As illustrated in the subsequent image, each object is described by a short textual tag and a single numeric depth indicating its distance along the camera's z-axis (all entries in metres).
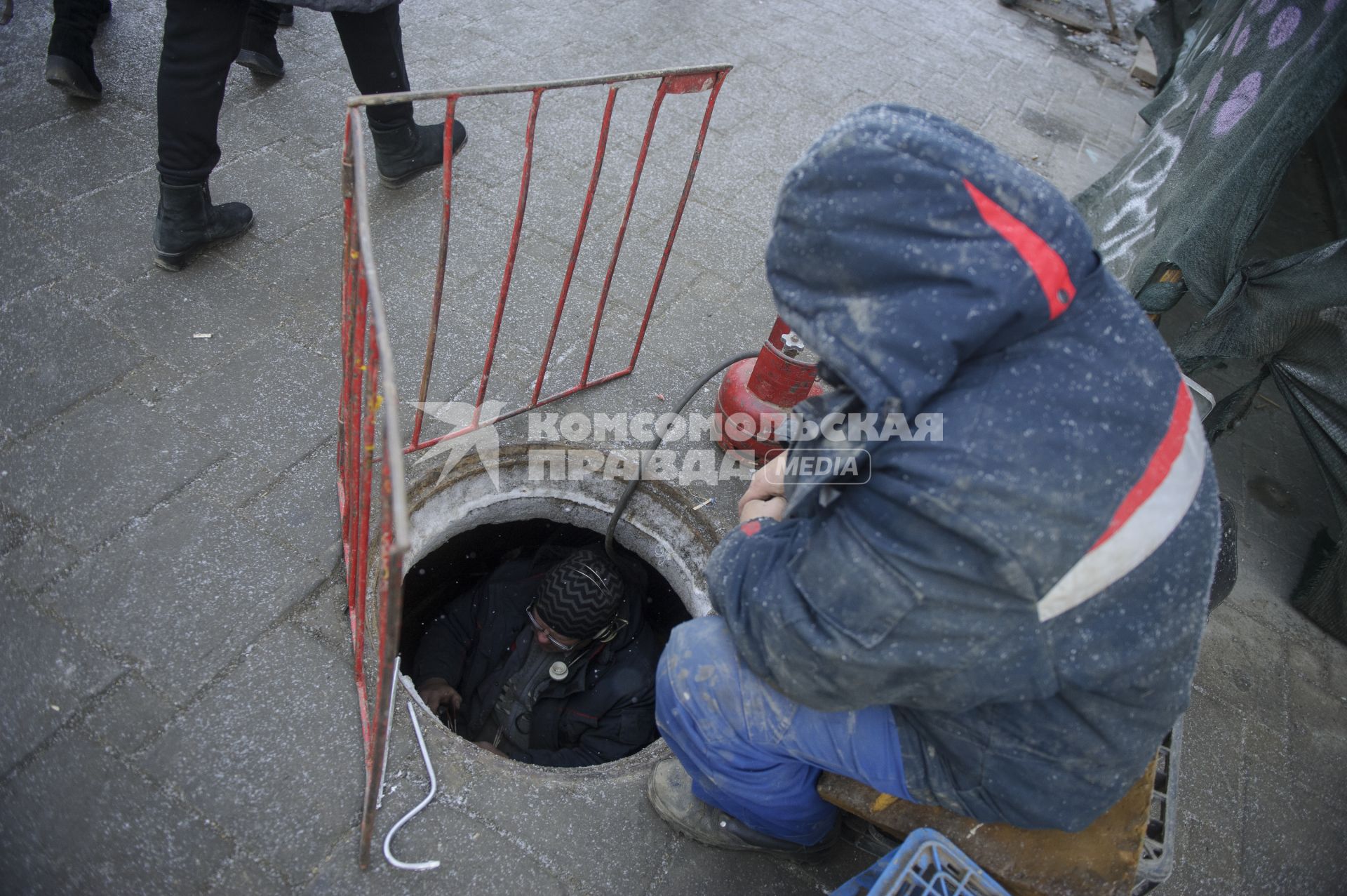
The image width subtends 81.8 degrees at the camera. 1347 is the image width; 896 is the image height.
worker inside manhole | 3.11
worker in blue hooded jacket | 1.26
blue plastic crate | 1.57
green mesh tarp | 2.89
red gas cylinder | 2.66
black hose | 2.79
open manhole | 2.73
